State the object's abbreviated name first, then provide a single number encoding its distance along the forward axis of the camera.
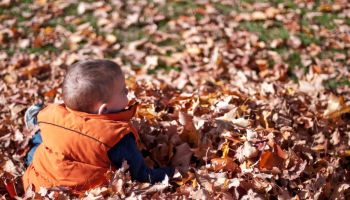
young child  3.01
